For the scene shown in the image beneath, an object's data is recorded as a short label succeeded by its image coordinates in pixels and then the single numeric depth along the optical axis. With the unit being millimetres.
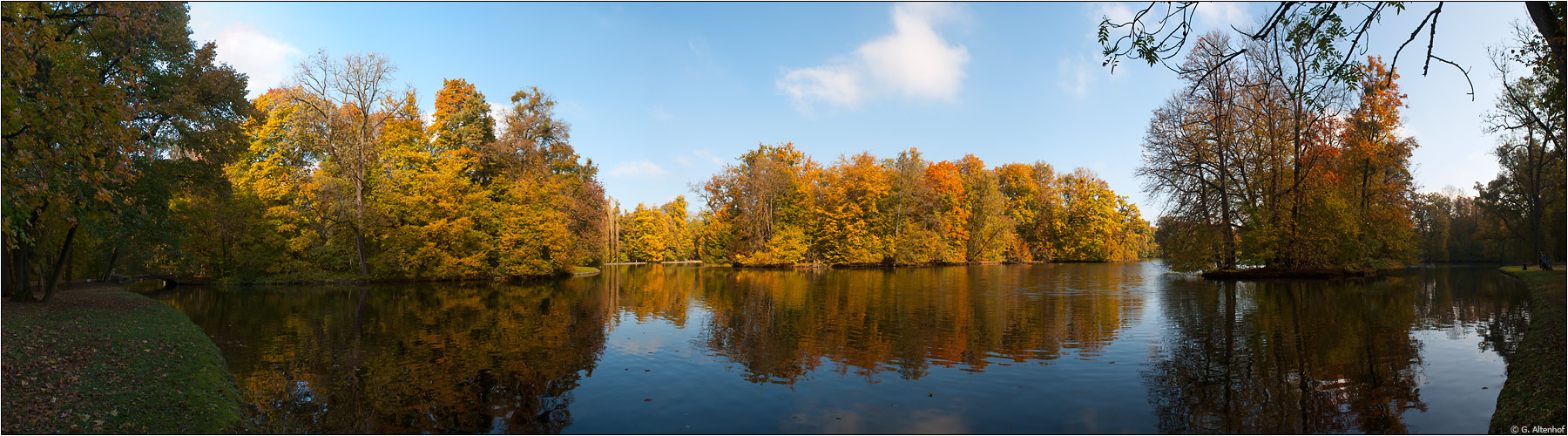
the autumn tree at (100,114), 8430
